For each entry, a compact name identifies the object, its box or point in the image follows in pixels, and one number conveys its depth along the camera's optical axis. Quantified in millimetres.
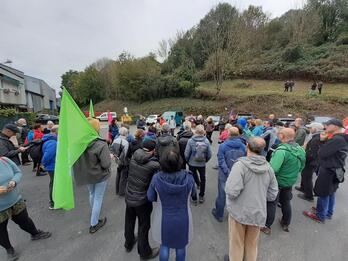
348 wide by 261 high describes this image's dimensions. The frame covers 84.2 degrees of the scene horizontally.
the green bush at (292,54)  28562
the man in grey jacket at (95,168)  3111
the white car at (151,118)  20859
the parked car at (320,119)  12227
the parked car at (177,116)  18812
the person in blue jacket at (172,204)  2088
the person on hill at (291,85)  23344
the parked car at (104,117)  27700
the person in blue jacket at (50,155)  3888
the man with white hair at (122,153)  4359
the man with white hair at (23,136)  6965
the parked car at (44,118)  19511
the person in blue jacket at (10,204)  2537
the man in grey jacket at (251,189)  2221
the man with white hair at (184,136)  4758
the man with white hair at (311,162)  4223
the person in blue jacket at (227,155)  3354
